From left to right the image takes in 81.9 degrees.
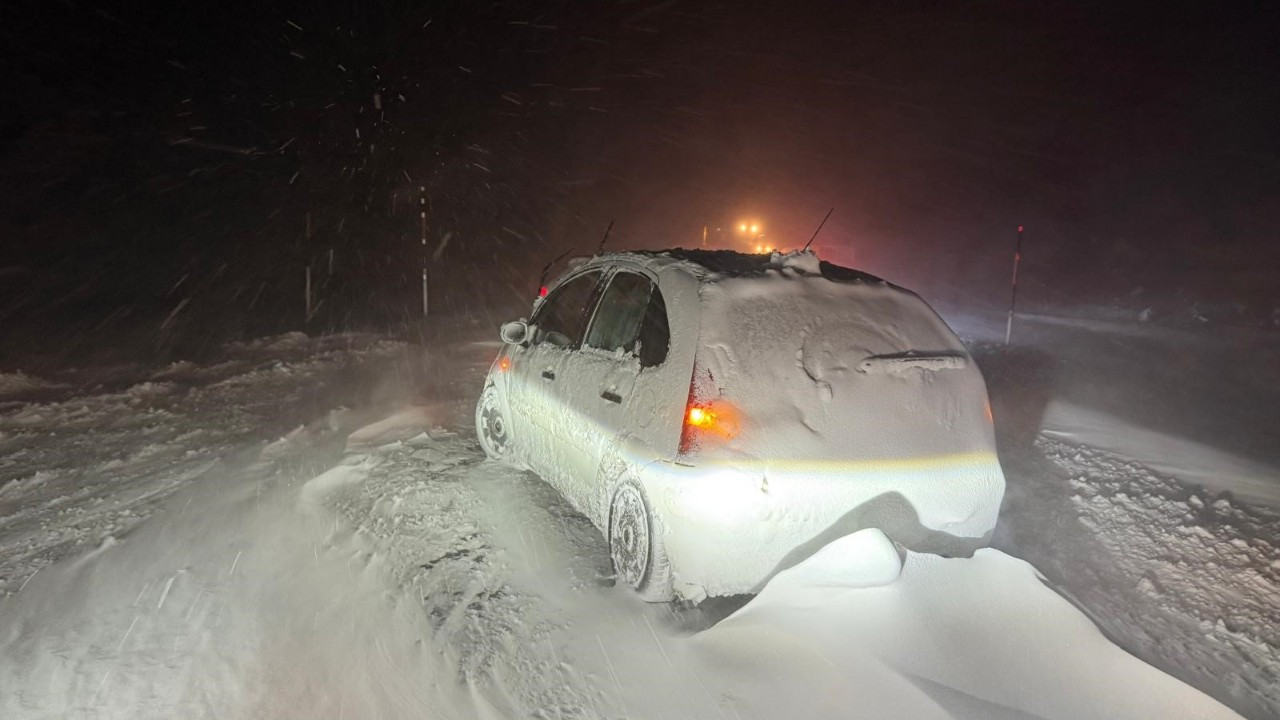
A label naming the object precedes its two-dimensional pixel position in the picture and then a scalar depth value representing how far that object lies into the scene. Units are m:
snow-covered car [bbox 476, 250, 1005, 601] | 3.39
